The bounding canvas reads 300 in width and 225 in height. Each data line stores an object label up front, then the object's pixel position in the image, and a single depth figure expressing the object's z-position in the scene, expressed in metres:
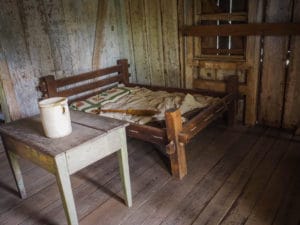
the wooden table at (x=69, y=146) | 1.71
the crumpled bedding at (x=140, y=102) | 3.14
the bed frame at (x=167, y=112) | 2.53
